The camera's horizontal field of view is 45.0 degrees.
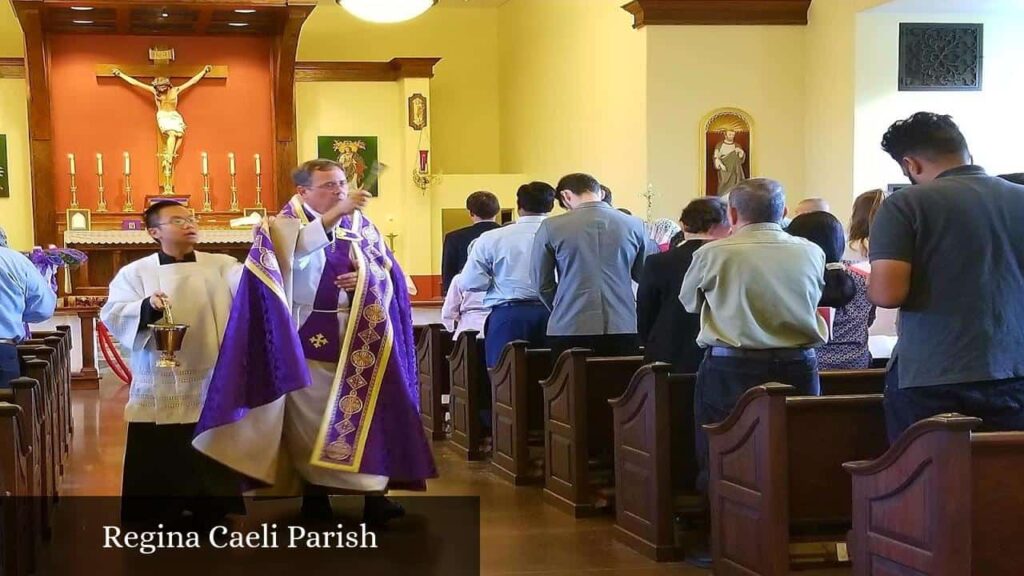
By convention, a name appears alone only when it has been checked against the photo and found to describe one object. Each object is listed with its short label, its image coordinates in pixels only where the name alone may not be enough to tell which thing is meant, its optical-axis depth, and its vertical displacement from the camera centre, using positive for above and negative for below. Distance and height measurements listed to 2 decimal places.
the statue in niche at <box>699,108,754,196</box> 12.47 +0.57
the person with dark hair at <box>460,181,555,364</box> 7.16 -0.39
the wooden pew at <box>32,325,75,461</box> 7.73 -1.07
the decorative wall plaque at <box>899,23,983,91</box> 11.44 +1.36
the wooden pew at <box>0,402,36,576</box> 4.34 -1.00
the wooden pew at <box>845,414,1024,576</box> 3.28 -0.81
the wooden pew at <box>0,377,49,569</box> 4.88 -0.85
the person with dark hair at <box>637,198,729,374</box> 5.32 -0.40
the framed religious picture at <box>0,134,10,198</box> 15.88 +0.67
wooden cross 15.83 +1.87
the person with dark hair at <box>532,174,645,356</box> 6.31 -0.31
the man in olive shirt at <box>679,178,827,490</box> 4.55 -0.34
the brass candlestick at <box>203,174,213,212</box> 16.02 +0.21
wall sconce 16.89 +0.49
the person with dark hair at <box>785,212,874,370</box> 4.95 -0.43
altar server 5.31 -0.63
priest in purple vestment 5.24 -0.67
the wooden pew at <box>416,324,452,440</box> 8.71 -1.17
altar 14.55 -0.40
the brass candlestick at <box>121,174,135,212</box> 15.77 +0.17
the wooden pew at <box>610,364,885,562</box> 5.07 -1.04
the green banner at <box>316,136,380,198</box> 16.92 +0.81
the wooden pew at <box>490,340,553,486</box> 6.83 -1.08
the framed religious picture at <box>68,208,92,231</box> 15.02 -0.06
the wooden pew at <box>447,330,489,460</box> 7.83 -1.19
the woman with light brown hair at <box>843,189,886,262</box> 5.18 -0.07
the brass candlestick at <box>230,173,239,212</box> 16.03 +0.18
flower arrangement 9.59 -0.35
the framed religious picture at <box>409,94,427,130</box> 16.73 +1.32
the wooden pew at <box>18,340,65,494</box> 6.18 -0.98
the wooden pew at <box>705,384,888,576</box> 4.31 -0.95
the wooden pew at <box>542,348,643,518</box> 5.97 -1.06
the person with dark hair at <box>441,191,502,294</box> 7.94 -0.16
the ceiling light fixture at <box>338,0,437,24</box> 7.86 +1.29
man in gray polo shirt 3.61 -0.24
